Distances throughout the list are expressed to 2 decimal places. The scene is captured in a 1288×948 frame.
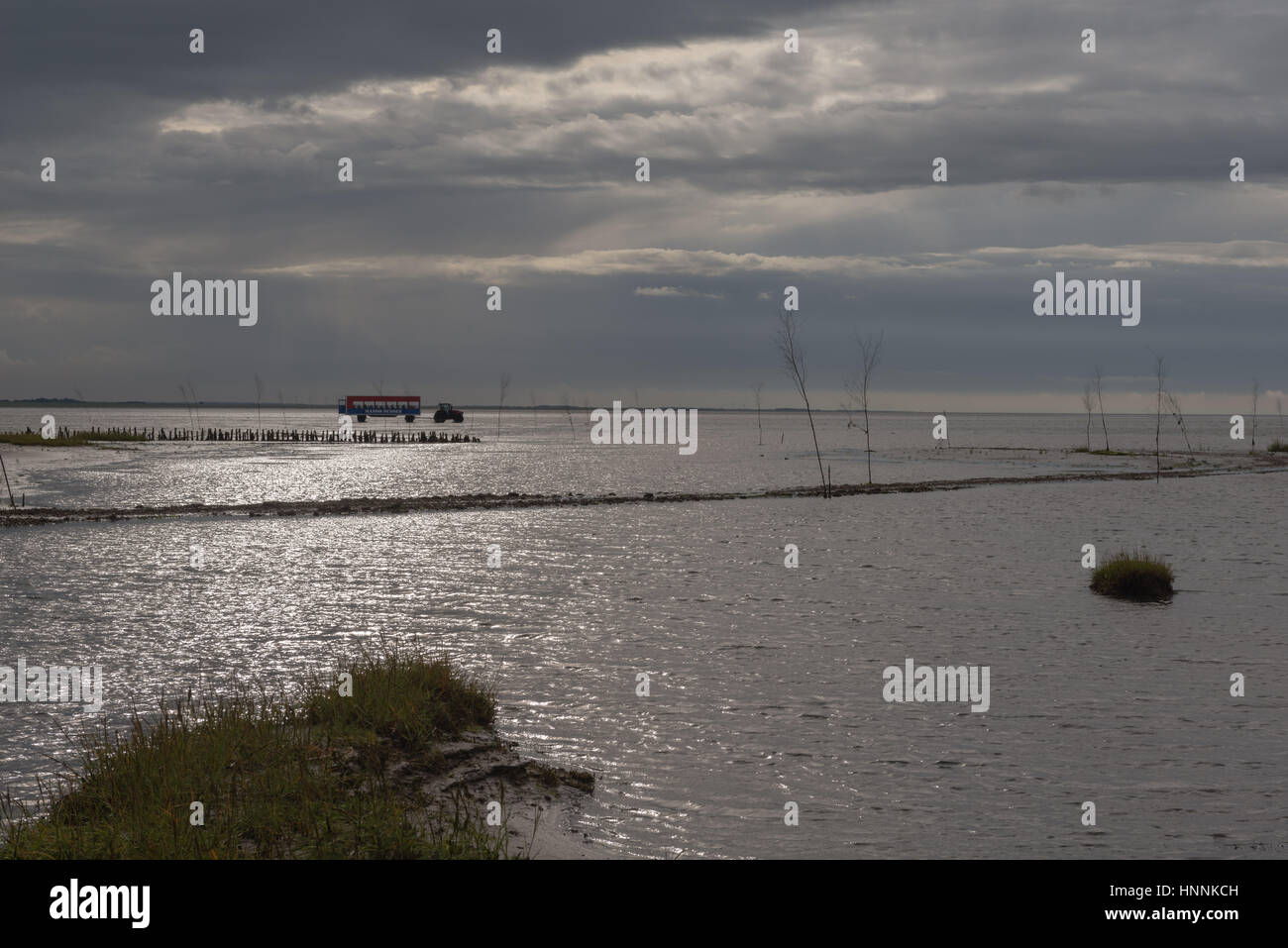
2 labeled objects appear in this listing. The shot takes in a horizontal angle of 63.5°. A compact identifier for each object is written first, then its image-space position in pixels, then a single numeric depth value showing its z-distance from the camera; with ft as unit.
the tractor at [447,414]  590.84
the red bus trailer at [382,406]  647.97
